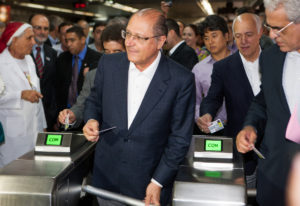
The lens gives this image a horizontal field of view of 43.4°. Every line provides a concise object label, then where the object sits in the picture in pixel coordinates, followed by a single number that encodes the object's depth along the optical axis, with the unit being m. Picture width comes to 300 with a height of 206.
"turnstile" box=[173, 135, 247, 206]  1.41
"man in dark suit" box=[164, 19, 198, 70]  3.72
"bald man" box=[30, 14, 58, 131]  3.89
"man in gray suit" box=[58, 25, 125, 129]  2.30
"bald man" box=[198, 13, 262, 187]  2.33
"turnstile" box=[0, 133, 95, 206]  1.47
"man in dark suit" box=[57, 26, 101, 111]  3.79
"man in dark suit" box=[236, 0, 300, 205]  1.39
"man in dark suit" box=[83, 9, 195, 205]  1.62
